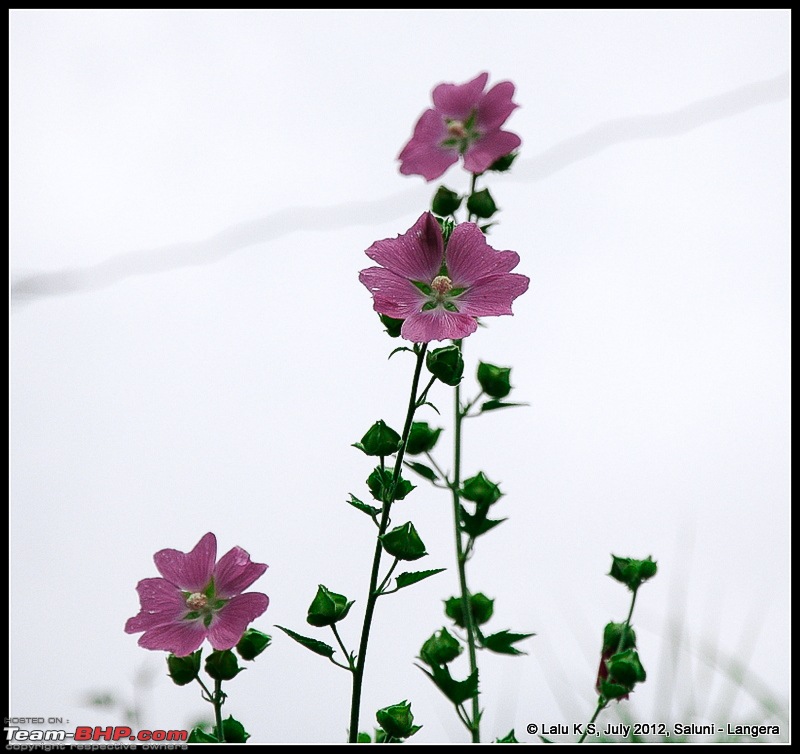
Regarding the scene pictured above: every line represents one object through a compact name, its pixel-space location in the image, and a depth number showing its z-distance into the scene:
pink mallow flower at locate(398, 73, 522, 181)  1.35
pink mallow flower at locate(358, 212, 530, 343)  1.26
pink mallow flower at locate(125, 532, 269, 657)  1.25
